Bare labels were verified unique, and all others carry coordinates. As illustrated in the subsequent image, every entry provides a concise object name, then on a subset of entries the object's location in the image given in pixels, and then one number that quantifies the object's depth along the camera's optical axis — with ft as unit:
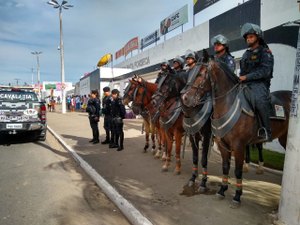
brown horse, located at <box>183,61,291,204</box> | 11.71
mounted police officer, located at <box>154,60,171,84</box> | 17.11
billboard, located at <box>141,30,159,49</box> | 72.10
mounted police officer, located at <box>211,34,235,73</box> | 13.76
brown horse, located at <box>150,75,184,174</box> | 16.68
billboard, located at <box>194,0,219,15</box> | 47.22
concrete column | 9.40
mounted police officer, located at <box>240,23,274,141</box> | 11.73
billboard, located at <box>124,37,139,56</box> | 87.90
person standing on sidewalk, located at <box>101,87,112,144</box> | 26.47
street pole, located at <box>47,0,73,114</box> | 78.37
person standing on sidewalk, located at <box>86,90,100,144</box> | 28.19
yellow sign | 111.75
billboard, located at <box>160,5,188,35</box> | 57.59
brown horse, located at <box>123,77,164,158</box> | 21.27
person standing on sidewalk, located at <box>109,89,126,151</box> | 25.08
